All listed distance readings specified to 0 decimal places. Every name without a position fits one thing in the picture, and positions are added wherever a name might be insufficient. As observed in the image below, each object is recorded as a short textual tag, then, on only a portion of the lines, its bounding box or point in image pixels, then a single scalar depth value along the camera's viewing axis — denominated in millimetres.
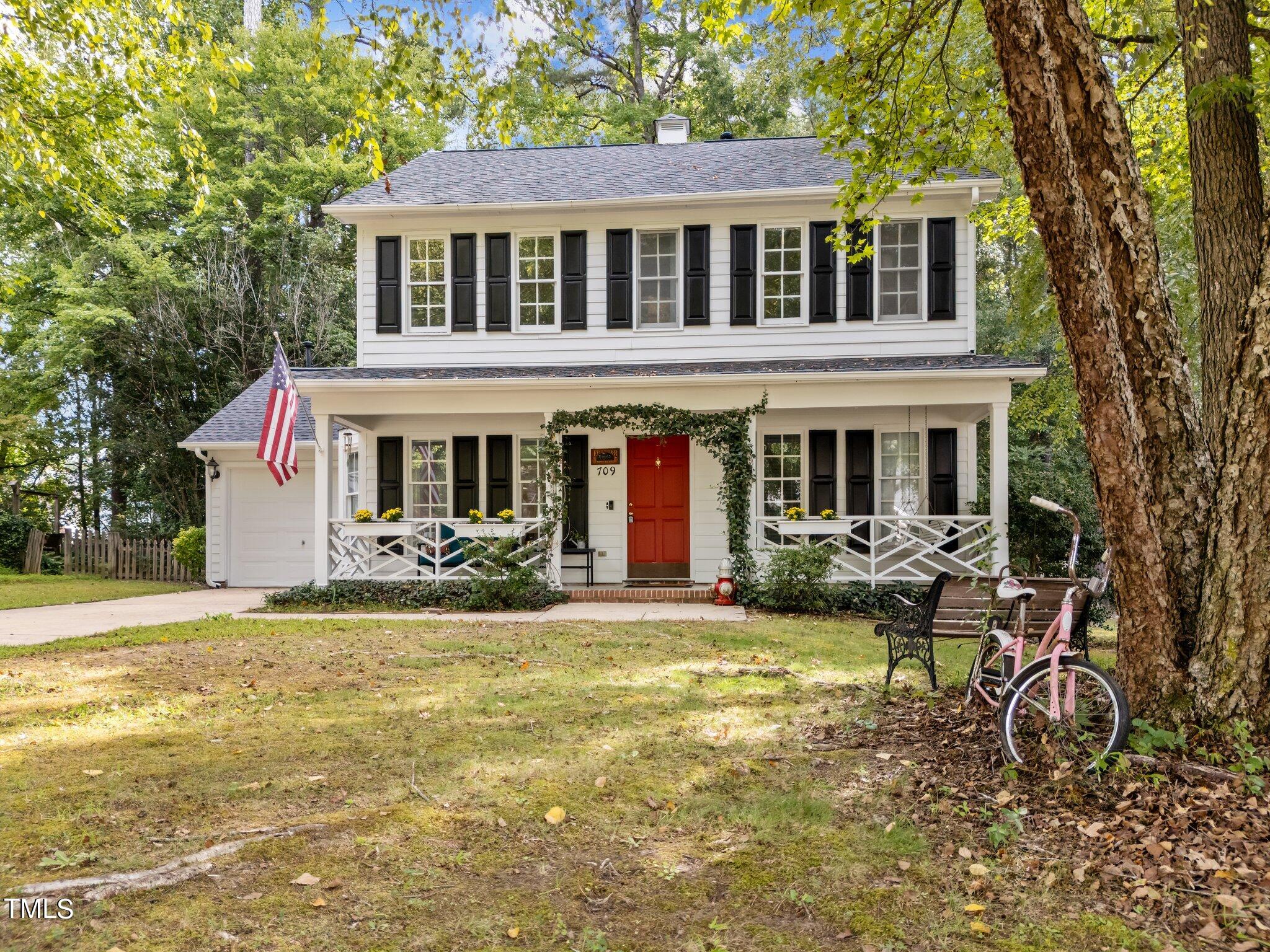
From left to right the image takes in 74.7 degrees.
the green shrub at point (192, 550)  16188
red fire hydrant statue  11422
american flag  11469
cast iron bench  5914
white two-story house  12445
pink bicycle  3869
